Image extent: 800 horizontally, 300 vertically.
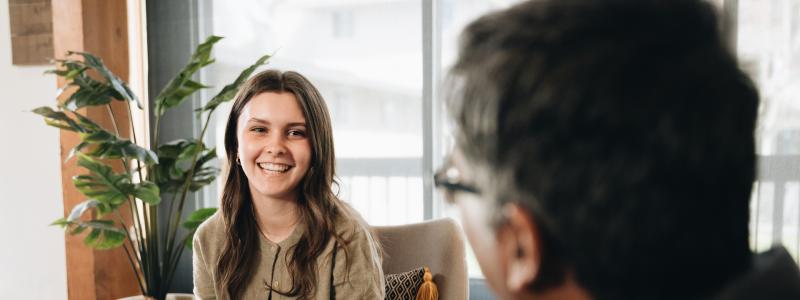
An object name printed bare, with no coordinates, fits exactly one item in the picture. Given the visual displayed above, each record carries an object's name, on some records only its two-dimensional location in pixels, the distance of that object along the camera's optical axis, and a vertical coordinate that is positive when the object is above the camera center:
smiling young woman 1.59 -0.32
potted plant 2.15 -0.24
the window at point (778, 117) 2.30 -0.08
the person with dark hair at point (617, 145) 0.42 -0.03
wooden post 2.66 +0.08
